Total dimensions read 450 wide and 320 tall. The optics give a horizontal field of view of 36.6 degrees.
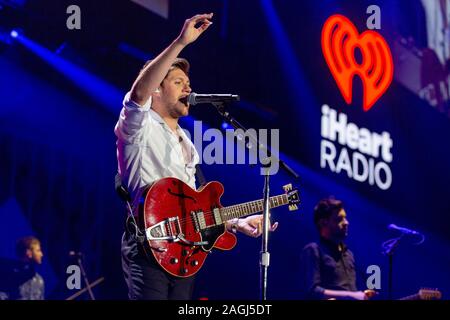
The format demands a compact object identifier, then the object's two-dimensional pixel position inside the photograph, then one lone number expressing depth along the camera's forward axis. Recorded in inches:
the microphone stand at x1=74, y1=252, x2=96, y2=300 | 244.8
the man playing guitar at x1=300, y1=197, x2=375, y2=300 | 214.5
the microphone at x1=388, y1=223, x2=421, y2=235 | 237.6
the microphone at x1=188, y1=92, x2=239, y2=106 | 152.7
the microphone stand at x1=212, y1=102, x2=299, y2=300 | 154.6
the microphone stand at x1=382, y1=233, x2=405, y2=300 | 233.6
